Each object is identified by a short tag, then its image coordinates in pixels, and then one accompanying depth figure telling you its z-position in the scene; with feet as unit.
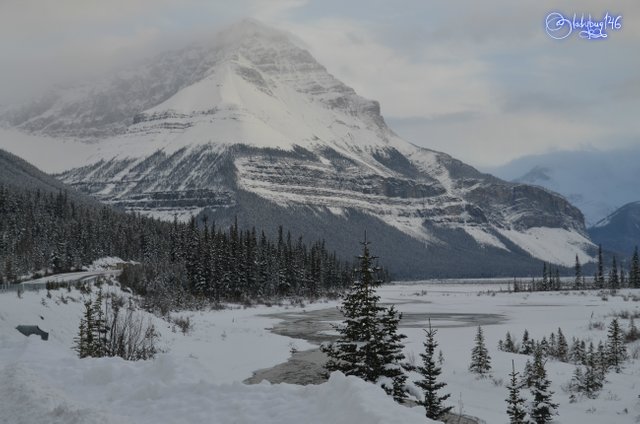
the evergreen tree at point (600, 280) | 415.68
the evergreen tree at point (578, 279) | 444.14
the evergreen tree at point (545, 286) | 449.64
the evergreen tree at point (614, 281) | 380.37
